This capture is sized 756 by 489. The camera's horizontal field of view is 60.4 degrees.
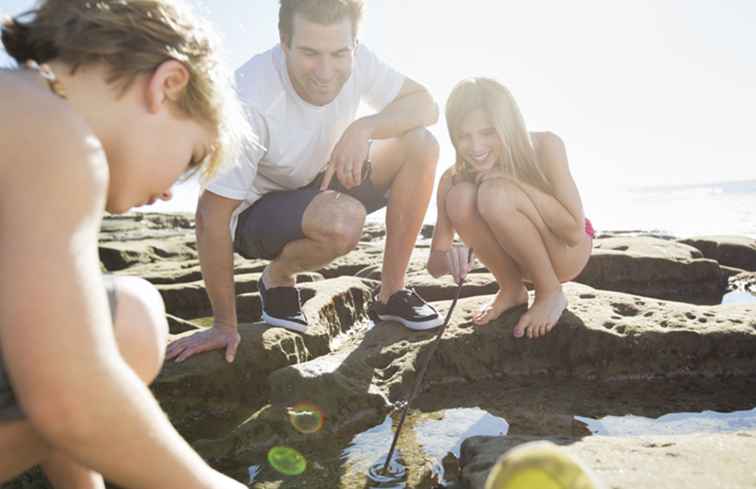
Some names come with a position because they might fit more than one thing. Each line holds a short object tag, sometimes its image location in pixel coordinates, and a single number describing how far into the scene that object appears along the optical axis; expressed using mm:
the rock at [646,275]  4848
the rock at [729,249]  6062
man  2795
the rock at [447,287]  3971
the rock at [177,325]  3467
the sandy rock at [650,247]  5070
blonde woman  2938
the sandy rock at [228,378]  2475
